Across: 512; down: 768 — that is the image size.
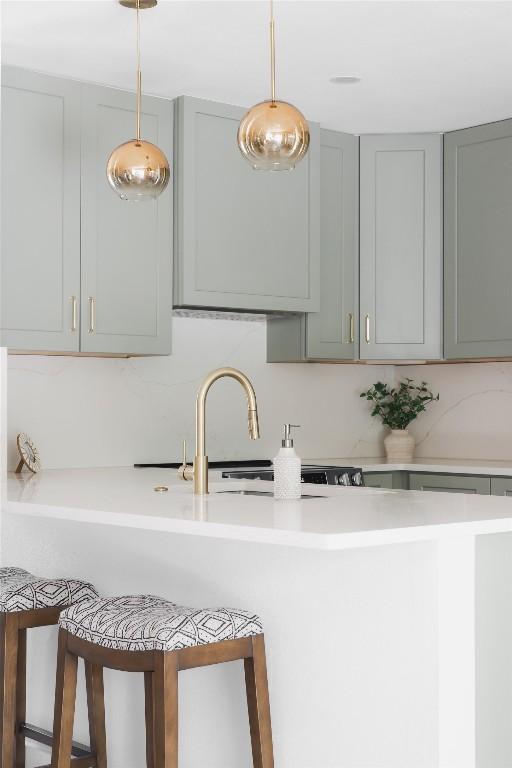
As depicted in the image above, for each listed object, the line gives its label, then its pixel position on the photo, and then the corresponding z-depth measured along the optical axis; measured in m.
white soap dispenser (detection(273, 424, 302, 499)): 2.79
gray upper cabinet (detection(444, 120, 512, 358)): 4.46
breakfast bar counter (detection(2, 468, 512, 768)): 2.18
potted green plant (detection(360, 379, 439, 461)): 5.09
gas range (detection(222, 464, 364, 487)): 4.12
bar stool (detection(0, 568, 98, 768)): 2.79
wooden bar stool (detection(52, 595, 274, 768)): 2.21
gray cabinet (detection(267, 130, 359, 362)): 4.61
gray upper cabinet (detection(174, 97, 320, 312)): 4.12
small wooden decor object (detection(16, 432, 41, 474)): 3.93
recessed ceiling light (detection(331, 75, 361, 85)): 3.85
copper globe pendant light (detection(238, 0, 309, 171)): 2.68
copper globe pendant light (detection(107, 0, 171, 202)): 3.03
